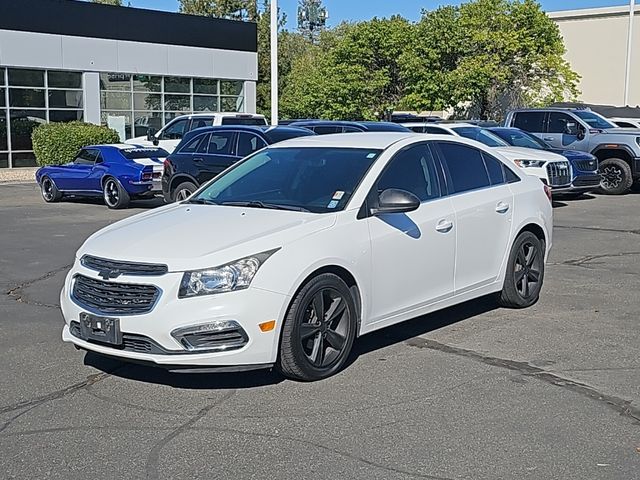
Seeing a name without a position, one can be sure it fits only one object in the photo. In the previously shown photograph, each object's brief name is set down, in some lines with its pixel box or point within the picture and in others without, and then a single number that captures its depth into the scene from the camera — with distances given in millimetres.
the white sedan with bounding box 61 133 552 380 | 5418
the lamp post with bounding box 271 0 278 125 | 24938
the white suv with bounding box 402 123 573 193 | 16578
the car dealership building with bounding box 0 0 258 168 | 28500
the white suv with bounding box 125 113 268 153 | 21969
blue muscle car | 17422
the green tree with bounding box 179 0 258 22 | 53062
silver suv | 20031
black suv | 15086
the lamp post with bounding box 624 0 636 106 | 37475
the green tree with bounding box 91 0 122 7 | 66094
